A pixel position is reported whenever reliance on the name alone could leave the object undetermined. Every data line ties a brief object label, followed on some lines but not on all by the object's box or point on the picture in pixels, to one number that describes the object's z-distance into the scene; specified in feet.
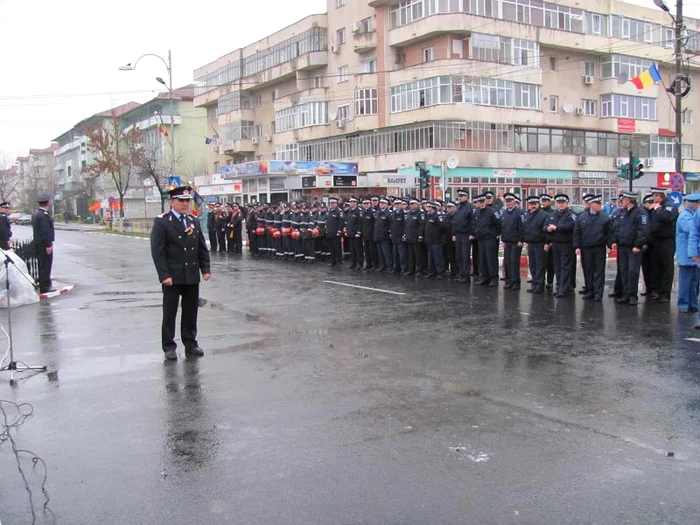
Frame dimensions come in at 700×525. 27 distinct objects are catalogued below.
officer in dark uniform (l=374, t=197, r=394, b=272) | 62.18
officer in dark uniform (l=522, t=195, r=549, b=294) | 48.32
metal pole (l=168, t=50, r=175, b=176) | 126.72
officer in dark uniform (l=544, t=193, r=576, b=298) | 46.03
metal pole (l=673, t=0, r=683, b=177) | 83.35
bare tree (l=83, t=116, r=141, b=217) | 171.53
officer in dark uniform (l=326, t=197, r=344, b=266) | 69.10
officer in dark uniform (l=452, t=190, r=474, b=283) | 53.83
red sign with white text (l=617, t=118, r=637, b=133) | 191.11
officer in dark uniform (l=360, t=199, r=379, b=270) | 64.28
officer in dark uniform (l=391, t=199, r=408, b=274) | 60.39
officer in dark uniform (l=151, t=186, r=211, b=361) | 28.94
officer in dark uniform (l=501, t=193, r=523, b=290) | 50.29
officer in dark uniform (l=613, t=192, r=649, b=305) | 41.79
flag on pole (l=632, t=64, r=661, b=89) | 96.22
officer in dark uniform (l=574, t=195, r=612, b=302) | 44.16
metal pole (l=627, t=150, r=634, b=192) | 82.33
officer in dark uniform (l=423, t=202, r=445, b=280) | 56.75
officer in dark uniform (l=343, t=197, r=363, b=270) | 66.08
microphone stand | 26.36
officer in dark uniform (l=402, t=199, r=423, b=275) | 58.54
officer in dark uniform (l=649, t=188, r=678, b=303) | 42.32
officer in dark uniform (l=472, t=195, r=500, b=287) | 52.13
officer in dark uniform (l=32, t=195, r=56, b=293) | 49.55
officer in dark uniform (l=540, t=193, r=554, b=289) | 48.70
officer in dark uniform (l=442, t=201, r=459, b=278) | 56.03
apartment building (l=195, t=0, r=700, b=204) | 160.45
